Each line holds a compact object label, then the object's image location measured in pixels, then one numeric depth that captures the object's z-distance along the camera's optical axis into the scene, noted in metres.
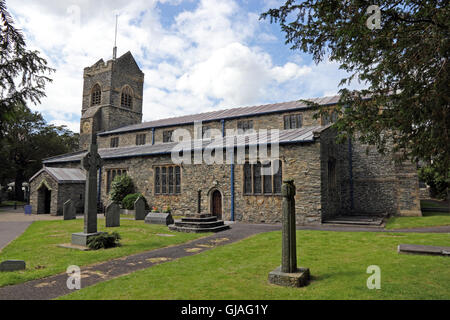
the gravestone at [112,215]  15.10
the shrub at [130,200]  21.83
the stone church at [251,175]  16.34
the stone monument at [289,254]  5.70
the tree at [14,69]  5.73
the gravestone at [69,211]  18.95
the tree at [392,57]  4.96
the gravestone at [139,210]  19.05
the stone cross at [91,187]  10.34
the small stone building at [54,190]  22.52
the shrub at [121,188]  22.55
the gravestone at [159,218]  16.72
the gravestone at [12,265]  6.93
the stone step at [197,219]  14.12
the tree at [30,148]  39.08
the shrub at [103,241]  9.64
